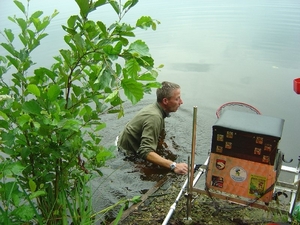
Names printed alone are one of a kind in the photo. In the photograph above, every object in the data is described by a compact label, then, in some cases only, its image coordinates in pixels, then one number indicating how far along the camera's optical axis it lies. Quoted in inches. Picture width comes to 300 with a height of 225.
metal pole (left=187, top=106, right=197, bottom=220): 101.3
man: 165.6
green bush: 67.5
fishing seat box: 104.1
